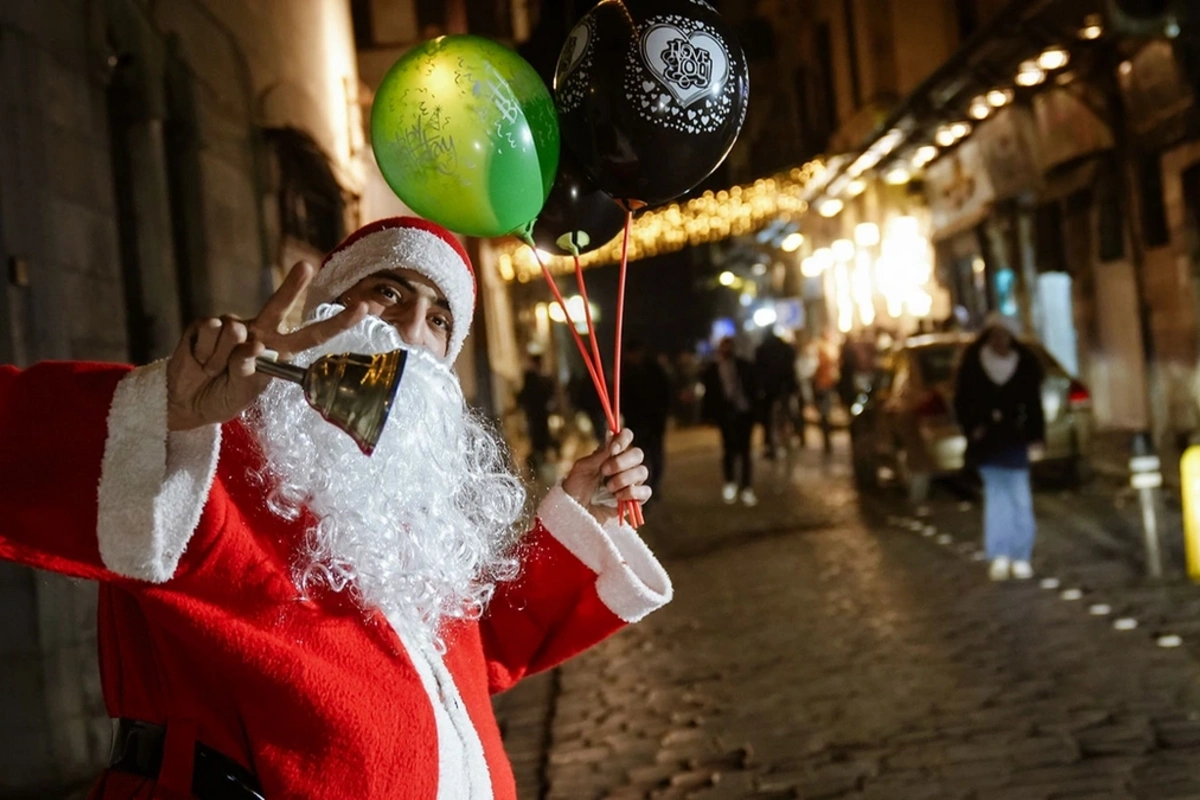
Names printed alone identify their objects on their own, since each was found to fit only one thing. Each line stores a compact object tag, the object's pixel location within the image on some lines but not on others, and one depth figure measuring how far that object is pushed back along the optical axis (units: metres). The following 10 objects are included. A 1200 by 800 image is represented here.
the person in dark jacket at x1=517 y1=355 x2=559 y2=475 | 17.56
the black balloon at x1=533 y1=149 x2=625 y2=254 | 3.01
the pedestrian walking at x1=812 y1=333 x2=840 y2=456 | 19.97
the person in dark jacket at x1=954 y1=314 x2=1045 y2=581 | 8.18
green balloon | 2.49
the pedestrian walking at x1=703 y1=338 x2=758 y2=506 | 13.71
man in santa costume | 1.62
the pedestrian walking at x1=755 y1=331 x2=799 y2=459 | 14.45
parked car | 11.61
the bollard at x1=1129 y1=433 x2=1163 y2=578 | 7.55
